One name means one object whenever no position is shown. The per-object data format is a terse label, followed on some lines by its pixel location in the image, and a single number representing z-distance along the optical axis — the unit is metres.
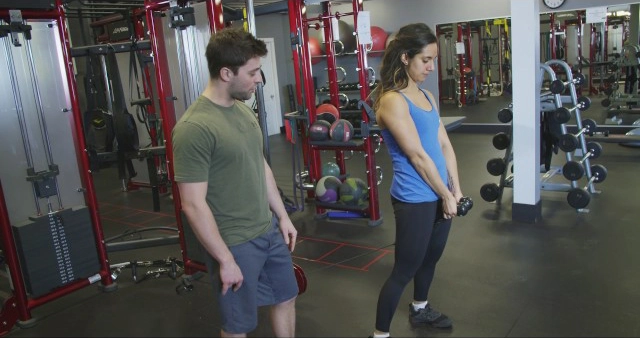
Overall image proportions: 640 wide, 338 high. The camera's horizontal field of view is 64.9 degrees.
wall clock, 7.32
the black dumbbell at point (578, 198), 4.05
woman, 1.94
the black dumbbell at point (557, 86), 3.97
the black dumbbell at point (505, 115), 4.30
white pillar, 3.66
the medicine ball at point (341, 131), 4.07
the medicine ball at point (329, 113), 4.52
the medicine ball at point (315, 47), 8.22
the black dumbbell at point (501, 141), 4.54
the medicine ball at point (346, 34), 7.84
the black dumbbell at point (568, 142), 4.04
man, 1.49
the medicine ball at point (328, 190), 4.36
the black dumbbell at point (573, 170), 4.07
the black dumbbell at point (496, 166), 4.52
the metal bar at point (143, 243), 3.65
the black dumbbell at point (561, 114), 4.01
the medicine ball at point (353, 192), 4.29
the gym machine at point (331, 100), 4.06
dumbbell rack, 4.07
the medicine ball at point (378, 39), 8.45
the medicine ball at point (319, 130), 4.19
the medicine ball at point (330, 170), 4.67
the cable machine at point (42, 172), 2.83
